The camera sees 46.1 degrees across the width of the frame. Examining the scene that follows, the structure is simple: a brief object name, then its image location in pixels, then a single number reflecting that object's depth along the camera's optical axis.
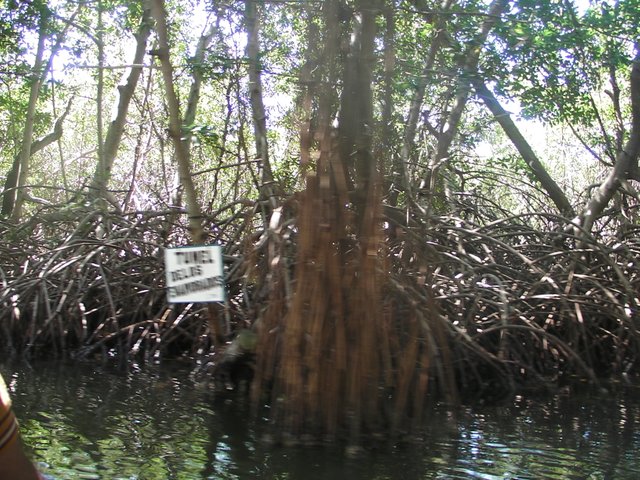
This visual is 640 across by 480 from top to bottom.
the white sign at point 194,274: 3.64
